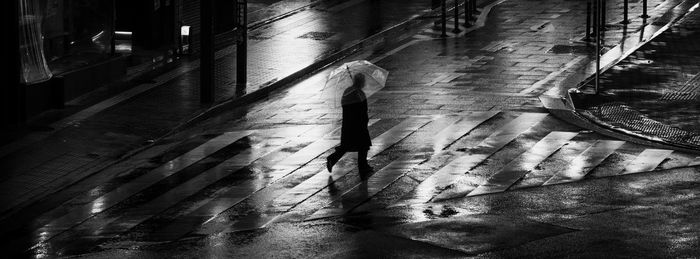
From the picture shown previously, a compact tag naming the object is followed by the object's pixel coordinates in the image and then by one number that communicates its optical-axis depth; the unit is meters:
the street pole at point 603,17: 31.84
